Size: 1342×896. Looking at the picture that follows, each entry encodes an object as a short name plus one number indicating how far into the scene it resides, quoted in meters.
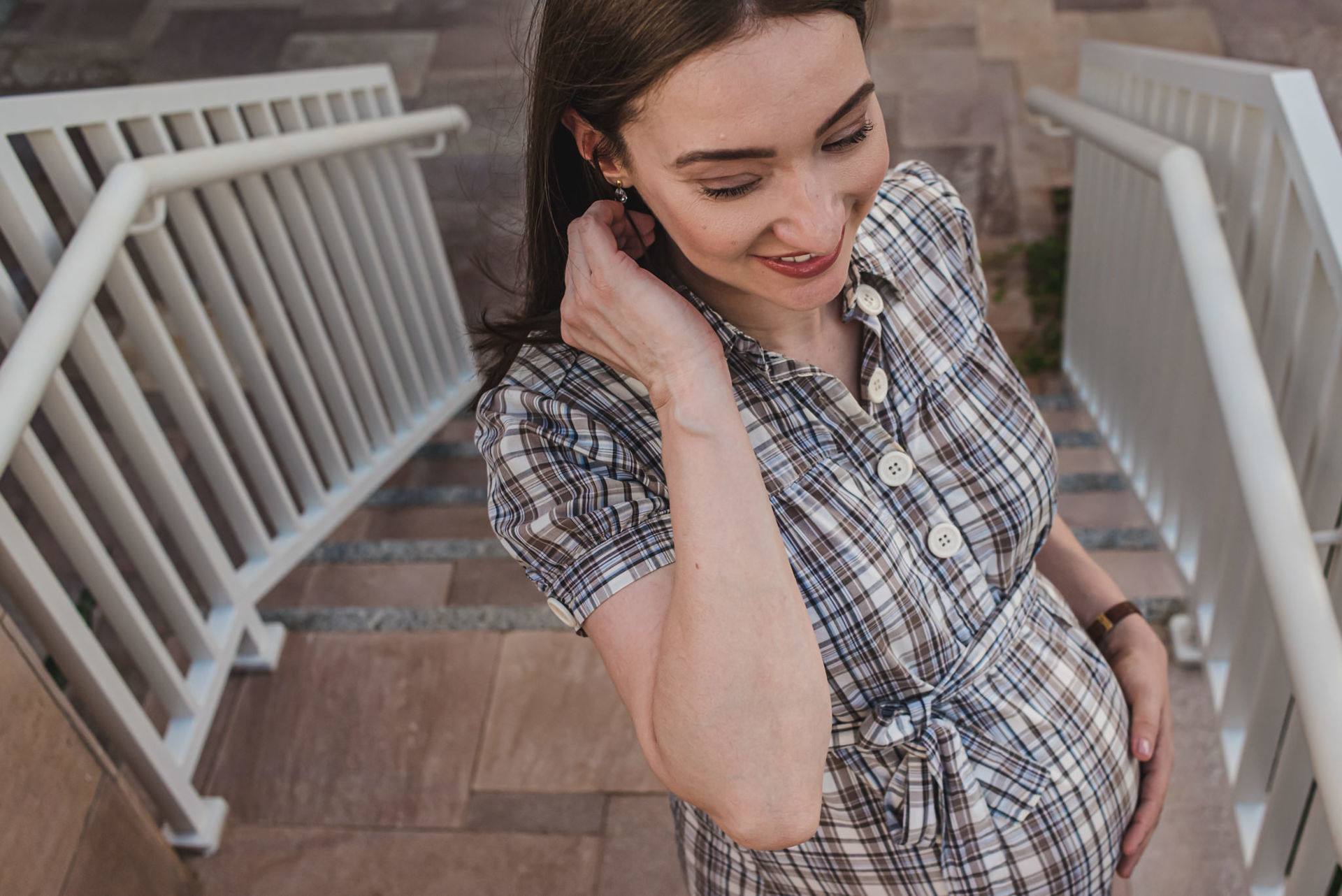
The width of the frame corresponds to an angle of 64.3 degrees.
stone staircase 1.96
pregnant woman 0.93
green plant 4.09
